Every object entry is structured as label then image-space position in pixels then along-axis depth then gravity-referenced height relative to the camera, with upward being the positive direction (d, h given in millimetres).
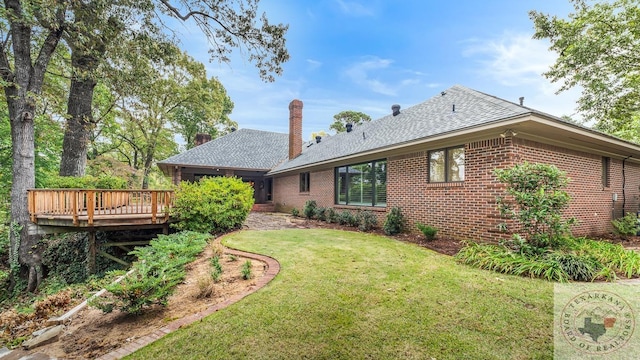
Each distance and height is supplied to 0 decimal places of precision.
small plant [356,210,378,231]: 9573 -1197
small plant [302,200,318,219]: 13678 -1076
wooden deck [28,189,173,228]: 7812 -772
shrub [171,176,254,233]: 8531 -604
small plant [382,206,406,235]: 8539 -1102
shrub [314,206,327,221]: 12636 -1219
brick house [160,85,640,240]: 6254 +797
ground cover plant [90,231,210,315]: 3412 -1331
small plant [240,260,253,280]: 4574 -1453
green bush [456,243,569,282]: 4293 -1303
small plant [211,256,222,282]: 4566 -1498
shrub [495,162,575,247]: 4938 -160
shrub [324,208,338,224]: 11704 -1220
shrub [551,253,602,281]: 4191 -1225
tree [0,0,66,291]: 8117 +1930
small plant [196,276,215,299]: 3951 -1508
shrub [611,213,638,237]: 8297 -1113
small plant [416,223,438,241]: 7094 -1139
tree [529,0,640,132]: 11602 +6179
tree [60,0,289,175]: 6629 +4114
